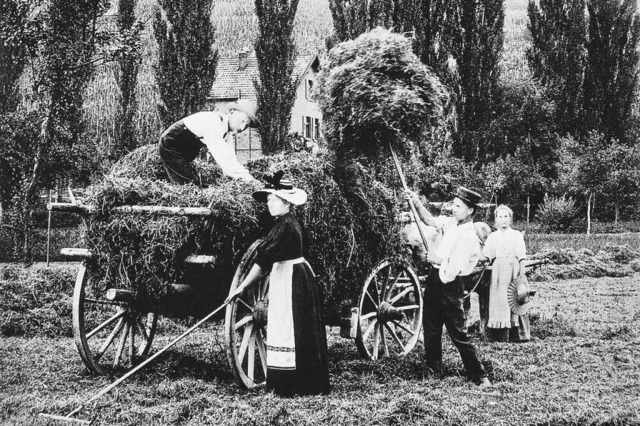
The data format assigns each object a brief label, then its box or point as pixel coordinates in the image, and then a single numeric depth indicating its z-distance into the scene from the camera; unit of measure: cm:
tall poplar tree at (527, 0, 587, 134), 2869
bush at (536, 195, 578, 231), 2667
